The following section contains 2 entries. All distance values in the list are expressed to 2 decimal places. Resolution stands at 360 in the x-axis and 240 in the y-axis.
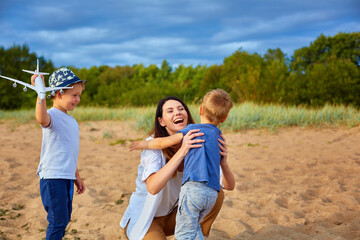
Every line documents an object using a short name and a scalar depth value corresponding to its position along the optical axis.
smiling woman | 2.31
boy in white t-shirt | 2.57
